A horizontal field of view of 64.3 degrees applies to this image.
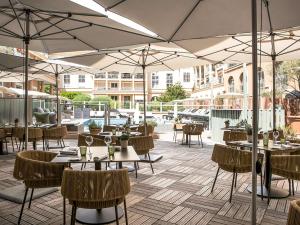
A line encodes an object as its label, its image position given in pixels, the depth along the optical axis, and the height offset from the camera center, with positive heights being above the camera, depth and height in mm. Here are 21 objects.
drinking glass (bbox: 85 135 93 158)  2909 -316
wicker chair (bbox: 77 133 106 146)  3799 -442
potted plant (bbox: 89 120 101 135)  6016 -351
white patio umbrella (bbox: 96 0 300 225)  2863 +1299
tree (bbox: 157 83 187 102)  28713 +2578
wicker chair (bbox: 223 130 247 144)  4797 -437
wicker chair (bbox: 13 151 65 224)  2561 -630
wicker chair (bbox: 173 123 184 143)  8204 -436
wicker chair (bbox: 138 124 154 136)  5974 -367
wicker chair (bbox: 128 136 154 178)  4160 -516
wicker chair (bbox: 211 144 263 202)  3083 -585
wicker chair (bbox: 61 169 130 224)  2018 -616
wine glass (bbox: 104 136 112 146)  2964 -319
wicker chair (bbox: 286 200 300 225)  1330 -568
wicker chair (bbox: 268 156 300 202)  2863 -613
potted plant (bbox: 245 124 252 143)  3823 -326
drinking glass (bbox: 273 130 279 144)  3662 -302
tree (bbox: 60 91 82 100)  27724 +2283
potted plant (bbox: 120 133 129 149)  3157 -354
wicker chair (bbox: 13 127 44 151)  5192 -430
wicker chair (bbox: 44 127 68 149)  5767 -451
